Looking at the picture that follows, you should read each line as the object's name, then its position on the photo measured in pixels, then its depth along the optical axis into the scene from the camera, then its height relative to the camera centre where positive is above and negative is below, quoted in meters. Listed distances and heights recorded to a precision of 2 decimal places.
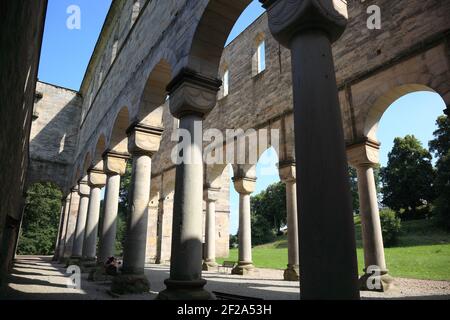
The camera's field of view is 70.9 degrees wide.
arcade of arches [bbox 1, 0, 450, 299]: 2.67 +2.86
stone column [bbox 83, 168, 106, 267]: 11.38 +1.13
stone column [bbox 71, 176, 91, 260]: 14.32 +1.09
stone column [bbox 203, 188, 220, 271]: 14.92 +0.79
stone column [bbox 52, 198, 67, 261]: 19.56 +0.74
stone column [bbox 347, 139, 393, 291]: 7.86 +0.88
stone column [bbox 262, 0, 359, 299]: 2.42 +0.79
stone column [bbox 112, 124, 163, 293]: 6.80 +0.81
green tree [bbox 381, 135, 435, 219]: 30.58 +6.66
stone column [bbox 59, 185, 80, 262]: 17.56 +1.09
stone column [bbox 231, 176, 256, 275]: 12.70 +0.93
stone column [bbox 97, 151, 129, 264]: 9.06 +1.31
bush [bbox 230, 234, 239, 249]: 48.06 +0.98
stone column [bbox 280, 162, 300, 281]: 10.52 +1.03
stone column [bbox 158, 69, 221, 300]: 4.58 +0.86
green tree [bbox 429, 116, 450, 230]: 22.84 +6.32
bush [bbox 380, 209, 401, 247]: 20.89 +1.28
